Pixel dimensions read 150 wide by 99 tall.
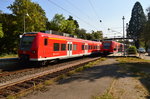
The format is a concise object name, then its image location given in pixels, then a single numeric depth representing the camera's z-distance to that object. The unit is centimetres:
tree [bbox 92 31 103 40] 9181
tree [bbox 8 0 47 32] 3241
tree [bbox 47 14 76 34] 5444
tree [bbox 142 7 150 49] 1845
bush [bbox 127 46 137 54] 3662
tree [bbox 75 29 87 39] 8316
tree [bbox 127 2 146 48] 6412
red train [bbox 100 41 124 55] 3132
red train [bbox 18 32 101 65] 1354
